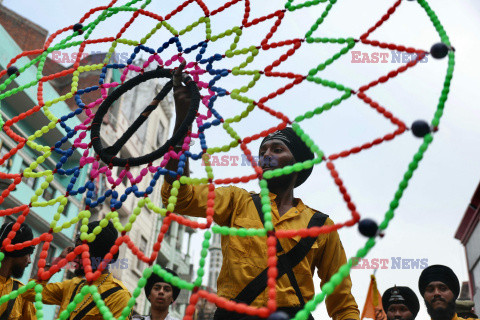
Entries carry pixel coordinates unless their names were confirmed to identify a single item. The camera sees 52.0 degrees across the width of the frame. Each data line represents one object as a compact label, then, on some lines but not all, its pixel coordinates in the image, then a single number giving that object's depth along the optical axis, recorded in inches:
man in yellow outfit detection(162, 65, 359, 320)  81.8
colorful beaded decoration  72.9
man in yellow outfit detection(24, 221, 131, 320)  111.7
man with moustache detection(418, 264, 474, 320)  136.3
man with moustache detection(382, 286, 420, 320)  147.7
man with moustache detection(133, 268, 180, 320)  146.6
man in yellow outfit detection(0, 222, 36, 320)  117.0
